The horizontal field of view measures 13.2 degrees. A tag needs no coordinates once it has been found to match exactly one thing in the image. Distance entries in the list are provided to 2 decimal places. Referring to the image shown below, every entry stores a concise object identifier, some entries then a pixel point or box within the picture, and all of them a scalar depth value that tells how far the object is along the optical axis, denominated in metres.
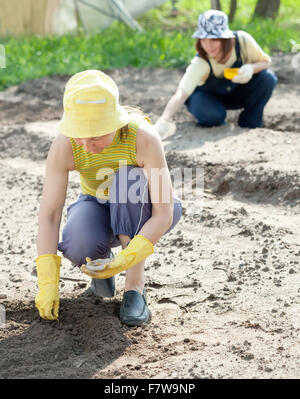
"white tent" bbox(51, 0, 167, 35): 17.40
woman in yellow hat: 4.94
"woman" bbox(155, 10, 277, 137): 9.32
